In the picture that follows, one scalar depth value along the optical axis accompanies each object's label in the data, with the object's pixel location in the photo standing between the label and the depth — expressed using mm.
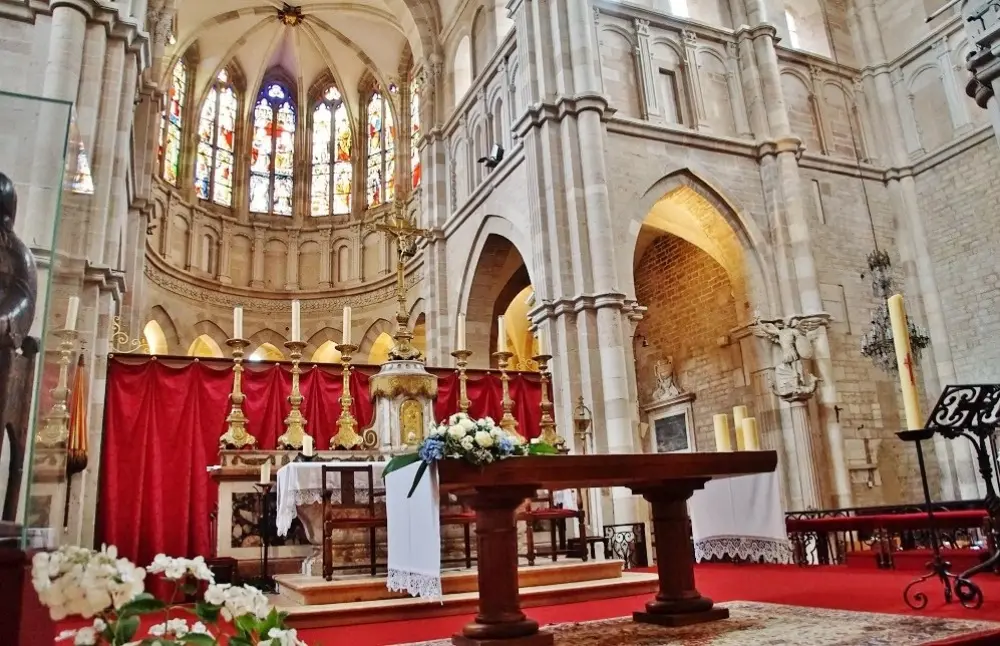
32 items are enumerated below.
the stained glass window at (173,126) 19484
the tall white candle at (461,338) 9562
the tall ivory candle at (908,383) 4367
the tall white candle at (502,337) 10112
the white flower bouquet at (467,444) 3949
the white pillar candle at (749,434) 7527
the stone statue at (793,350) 12234
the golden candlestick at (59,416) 3049
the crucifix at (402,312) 8570
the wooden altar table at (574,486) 3938
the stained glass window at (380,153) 21453
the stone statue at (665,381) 15930
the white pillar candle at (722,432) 7449
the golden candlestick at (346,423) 8531
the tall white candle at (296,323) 8219
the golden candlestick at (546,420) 9305
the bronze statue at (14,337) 2652
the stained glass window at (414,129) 20125
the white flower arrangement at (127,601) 1519
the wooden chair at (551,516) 7193
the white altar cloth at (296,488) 6715
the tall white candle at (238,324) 8086
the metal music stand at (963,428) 4645
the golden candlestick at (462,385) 9610
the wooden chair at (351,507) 6258
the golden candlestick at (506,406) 9797
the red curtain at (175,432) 9289
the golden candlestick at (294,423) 8484
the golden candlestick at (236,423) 8297
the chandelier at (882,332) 12922
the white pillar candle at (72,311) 4297
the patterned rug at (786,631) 3662
